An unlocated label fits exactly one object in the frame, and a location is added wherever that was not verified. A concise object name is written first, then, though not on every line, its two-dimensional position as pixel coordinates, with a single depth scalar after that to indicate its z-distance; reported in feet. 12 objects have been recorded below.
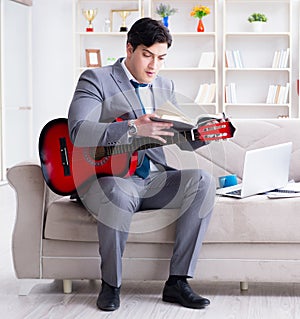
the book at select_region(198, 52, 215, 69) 24.66
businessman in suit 8.68
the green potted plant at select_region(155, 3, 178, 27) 24.67
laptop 9.07
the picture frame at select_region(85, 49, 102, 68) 25.30
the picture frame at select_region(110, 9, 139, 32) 25.45
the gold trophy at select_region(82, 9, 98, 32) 25.00
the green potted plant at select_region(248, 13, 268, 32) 24.59
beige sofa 8.97
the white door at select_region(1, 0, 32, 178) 23.22
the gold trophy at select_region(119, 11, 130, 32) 24.98
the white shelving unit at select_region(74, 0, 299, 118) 25.08
